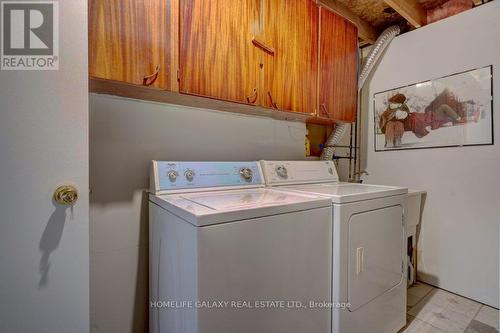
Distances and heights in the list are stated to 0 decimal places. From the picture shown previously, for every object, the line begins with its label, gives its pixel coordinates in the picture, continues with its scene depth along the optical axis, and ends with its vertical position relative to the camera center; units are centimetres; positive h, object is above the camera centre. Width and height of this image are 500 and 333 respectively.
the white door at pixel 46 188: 78 -9
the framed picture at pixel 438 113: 203 +49
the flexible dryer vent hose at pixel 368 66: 246 +106
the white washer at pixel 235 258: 89 -41
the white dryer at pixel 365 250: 128 -51
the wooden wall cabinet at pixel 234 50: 110 +65
